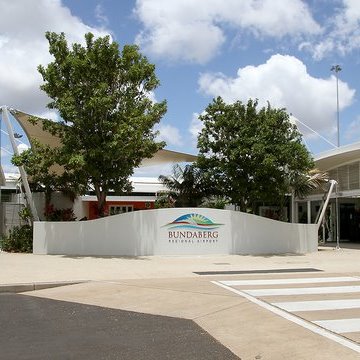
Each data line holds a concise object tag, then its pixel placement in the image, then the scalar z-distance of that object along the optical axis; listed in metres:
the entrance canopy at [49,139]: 21.13
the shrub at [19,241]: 20.56
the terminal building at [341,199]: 27.47
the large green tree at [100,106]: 18.55
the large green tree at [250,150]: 20.77
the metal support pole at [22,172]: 20.42
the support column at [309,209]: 31.55
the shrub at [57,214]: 22.77
